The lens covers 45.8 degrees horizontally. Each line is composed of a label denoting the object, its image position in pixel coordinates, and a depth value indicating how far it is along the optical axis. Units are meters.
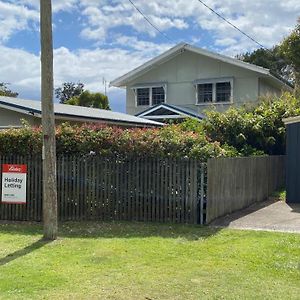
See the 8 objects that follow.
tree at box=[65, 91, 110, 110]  32.42
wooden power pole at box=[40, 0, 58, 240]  7.06
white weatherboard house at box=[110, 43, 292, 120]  19.37
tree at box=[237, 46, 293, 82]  32.26
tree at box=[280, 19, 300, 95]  20.76
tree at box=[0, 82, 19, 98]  43.99
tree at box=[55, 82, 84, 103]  52.33
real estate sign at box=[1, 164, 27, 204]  8.47
